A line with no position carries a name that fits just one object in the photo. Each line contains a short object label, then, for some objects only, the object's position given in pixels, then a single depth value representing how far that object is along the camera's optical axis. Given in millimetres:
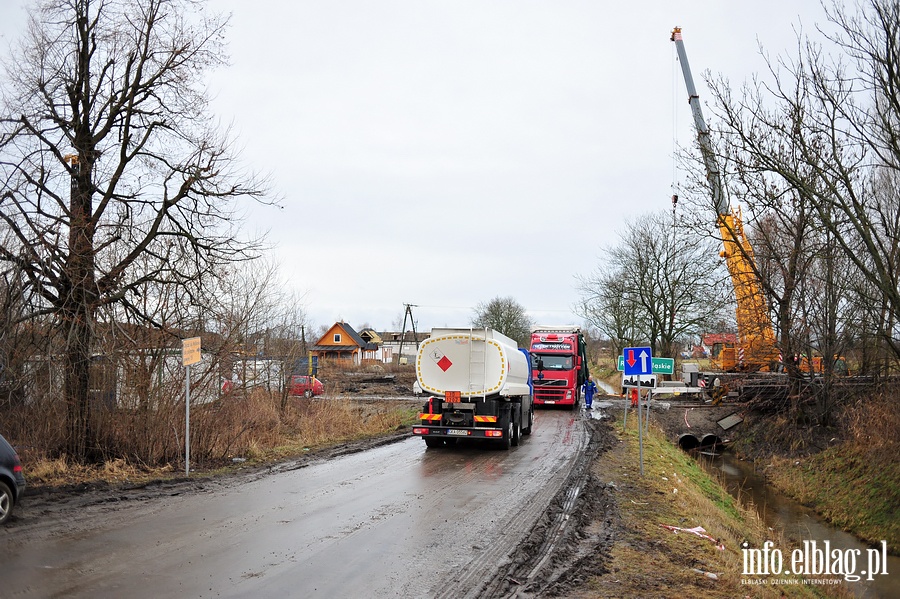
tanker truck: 17297
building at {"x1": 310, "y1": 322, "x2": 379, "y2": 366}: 96375
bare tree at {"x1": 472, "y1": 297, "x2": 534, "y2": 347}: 77438
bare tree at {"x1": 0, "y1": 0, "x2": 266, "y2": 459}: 12672
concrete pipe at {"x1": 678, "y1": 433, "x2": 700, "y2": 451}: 27297
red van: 25853
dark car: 8586
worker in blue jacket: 32469
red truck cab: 32156
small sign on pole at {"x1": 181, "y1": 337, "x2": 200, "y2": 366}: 12594
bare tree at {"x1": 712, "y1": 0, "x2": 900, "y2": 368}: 14680
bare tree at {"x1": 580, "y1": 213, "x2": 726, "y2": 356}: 41844
